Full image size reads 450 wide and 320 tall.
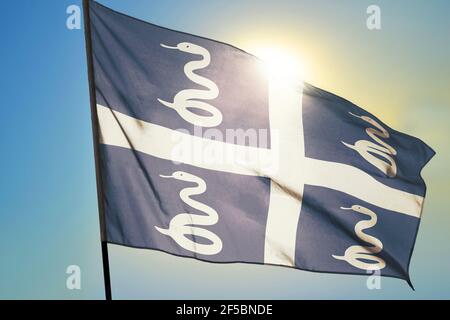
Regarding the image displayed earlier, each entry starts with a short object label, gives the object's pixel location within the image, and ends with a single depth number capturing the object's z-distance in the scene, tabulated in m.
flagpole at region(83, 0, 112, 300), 8.45
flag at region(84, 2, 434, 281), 9.15
